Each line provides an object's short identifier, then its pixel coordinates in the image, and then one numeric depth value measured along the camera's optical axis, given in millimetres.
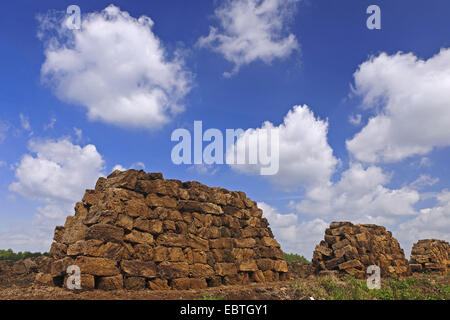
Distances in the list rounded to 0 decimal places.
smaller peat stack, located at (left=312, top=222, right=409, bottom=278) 21188
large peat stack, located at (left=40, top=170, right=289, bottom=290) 13812
